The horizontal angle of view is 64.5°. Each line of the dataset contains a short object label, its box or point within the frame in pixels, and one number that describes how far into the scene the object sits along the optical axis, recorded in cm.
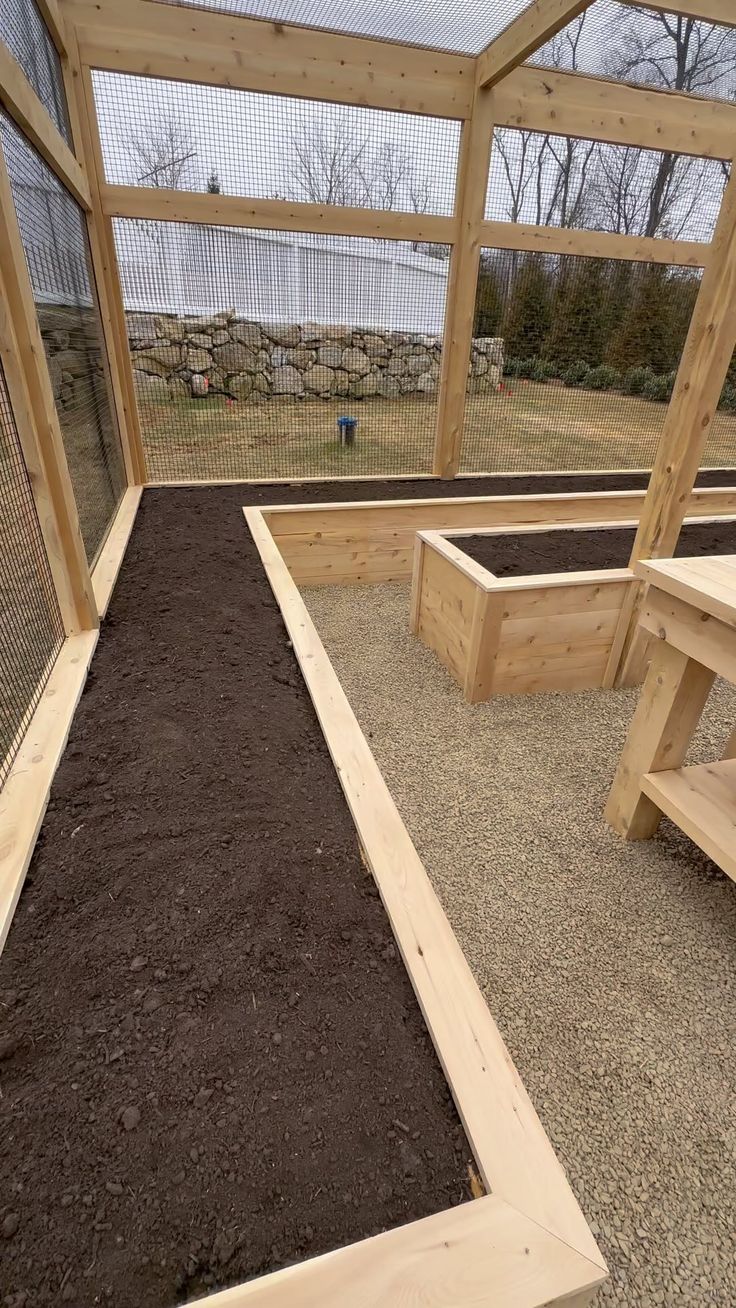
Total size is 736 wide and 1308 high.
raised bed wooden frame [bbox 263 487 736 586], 335
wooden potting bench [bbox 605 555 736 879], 128
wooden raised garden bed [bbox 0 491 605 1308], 62
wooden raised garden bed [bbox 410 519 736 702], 223
